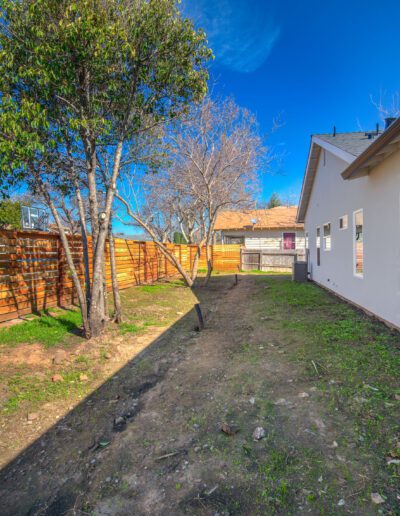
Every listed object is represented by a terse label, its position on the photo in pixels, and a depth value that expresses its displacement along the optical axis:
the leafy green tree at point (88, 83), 4.05
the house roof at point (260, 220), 20.59
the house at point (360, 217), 4.88
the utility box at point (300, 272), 12.85
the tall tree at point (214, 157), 10.80
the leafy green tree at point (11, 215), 14.06
